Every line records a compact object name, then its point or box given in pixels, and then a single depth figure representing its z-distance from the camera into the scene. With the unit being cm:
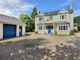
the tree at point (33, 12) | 2825
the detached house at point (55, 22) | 1419
